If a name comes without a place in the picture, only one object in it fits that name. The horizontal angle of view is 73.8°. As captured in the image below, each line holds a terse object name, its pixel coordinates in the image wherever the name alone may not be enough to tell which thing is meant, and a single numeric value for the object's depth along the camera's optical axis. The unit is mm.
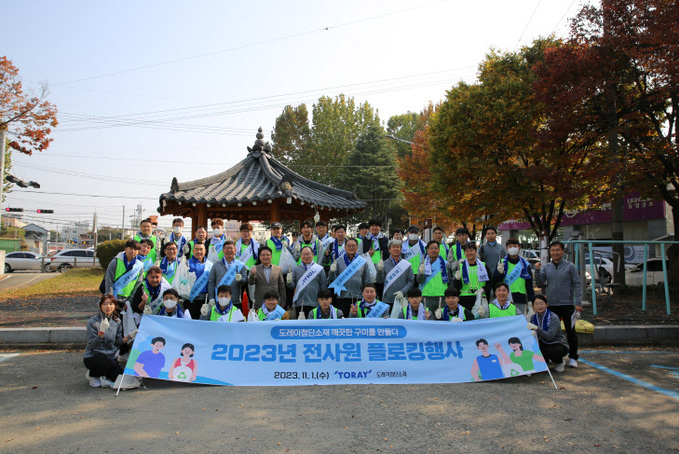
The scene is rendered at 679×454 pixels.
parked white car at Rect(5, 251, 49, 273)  29430
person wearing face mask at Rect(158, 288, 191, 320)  6203
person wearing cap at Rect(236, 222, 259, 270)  7535
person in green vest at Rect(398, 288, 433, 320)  6430
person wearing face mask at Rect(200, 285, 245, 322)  6422
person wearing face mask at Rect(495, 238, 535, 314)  6816
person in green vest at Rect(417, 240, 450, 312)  6957
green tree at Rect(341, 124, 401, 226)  40250
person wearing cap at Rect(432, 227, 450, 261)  7349
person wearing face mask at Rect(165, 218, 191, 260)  7785
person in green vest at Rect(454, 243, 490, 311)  6852
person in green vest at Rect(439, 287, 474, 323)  6305
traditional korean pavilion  10648
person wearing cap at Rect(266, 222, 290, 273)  7648
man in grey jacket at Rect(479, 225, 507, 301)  7391
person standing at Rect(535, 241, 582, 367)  6531
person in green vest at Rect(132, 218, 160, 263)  7633
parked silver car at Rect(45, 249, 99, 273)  29594
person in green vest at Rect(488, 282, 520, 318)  6309
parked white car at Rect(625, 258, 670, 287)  15969
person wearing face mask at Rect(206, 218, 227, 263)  7969
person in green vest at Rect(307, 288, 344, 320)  6356
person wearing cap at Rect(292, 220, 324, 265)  7660
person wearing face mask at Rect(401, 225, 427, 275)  7445
